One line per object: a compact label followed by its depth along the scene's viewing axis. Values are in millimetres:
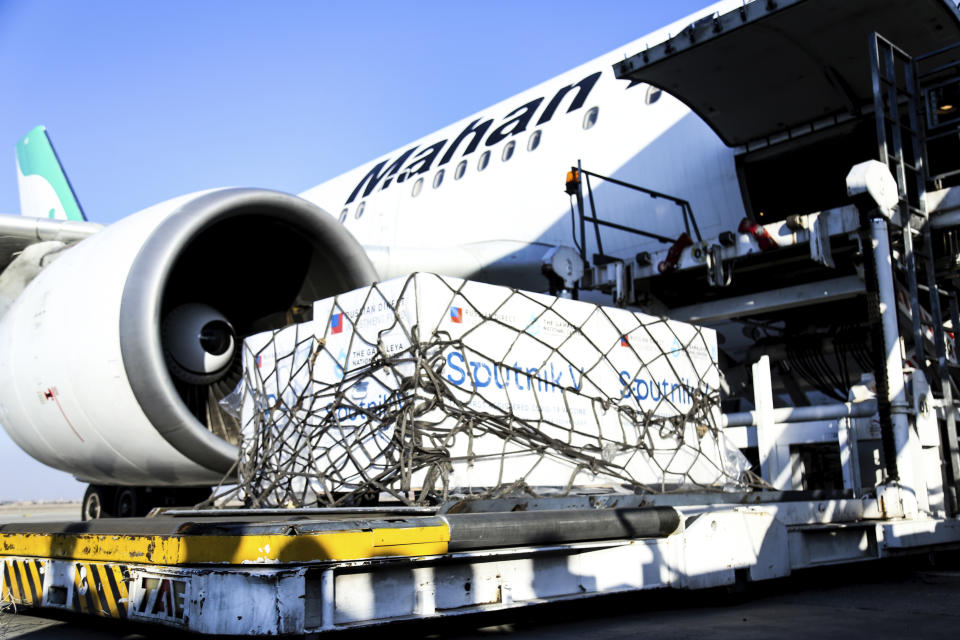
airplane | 5230
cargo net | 3963
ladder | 4961
